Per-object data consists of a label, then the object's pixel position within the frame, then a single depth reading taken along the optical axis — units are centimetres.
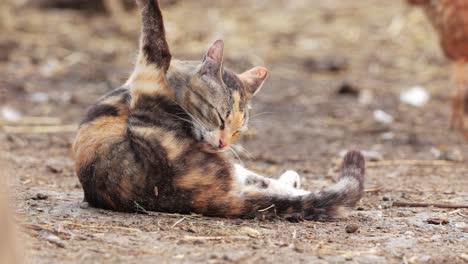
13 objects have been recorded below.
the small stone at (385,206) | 1110
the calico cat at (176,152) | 924
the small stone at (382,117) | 1894
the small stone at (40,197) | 1067
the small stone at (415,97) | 2081
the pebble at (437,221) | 1009
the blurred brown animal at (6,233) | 533
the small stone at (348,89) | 2112
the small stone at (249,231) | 890
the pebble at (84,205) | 990
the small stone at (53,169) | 1325
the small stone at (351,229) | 938
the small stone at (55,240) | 815
